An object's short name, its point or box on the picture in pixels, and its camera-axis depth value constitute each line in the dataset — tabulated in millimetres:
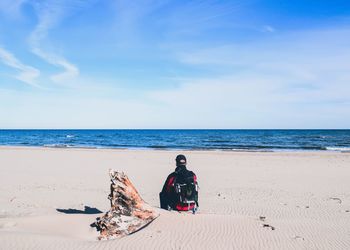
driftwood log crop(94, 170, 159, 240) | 6254
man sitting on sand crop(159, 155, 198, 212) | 7641
